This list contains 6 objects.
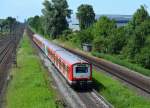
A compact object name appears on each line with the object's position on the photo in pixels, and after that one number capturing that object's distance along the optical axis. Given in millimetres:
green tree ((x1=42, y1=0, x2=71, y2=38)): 132500
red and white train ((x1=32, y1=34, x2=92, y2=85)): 38862
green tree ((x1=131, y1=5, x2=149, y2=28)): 70938
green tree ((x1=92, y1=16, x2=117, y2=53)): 77750
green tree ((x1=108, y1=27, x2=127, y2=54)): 72188
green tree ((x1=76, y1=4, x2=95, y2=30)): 147000
